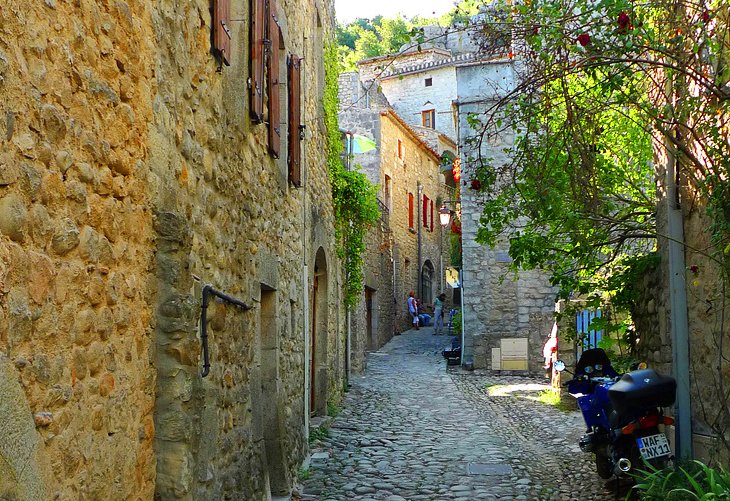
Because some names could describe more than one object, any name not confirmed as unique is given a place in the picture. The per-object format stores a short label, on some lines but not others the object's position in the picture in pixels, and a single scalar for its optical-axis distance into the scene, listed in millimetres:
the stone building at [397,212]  21219
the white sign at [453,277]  21314
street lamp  17556
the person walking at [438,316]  24406
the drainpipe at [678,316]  5539
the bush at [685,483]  4391
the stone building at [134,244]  2062
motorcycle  5387
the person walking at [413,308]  26281
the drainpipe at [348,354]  13114
